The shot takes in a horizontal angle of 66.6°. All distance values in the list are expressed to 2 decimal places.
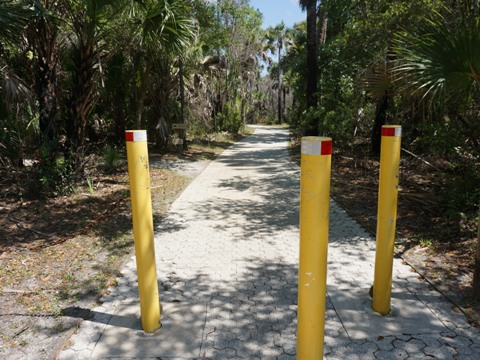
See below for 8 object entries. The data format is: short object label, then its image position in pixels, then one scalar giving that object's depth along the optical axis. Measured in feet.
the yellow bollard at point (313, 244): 6.82
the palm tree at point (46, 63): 22.72
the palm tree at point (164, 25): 23.24
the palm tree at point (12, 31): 18.16
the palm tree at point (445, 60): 10.71
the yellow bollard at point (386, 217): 9.76
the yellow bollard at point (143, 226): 9.21
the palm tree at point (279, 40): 148.15
